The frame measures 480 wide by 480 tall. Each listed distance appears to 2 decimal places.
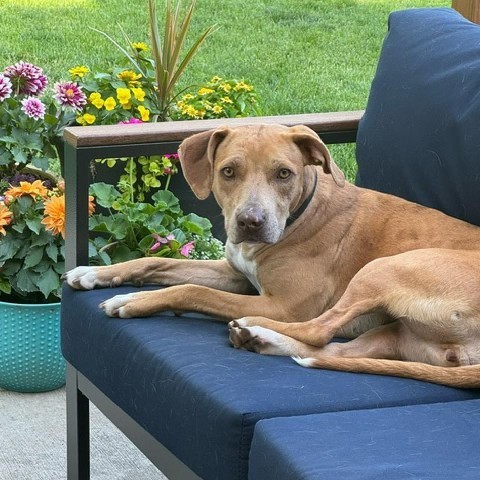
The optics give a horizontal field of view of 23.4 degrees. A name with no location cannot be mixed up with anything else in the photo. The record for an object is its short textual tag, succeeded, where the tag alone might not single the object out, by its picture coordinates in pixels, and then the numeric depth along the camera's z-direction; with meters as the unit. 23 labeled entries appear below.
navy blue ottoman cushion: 2.12
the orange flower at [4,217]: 4.05
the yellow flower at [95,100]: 4.41
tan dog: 2.72
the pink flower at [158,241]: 4.08
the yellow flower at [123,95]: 4.44
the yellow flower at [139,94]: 4.50
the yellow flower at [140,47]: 4.73
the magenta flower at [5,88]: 4.22
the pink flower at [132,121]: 4.36
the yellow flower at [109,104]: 4.41
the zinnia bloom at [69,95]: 4.27
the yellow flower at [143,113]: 4.45
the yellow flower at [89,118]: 4.33
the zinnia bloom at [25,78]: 4.36
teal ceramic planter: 3.99
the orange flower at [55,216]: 3.97
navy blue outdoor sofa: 2.24
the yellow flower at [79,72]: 4.55
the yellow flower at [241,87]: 4.82
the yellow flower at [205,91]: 4.80
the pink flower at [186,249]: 4.12
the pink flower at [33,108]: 4.18
